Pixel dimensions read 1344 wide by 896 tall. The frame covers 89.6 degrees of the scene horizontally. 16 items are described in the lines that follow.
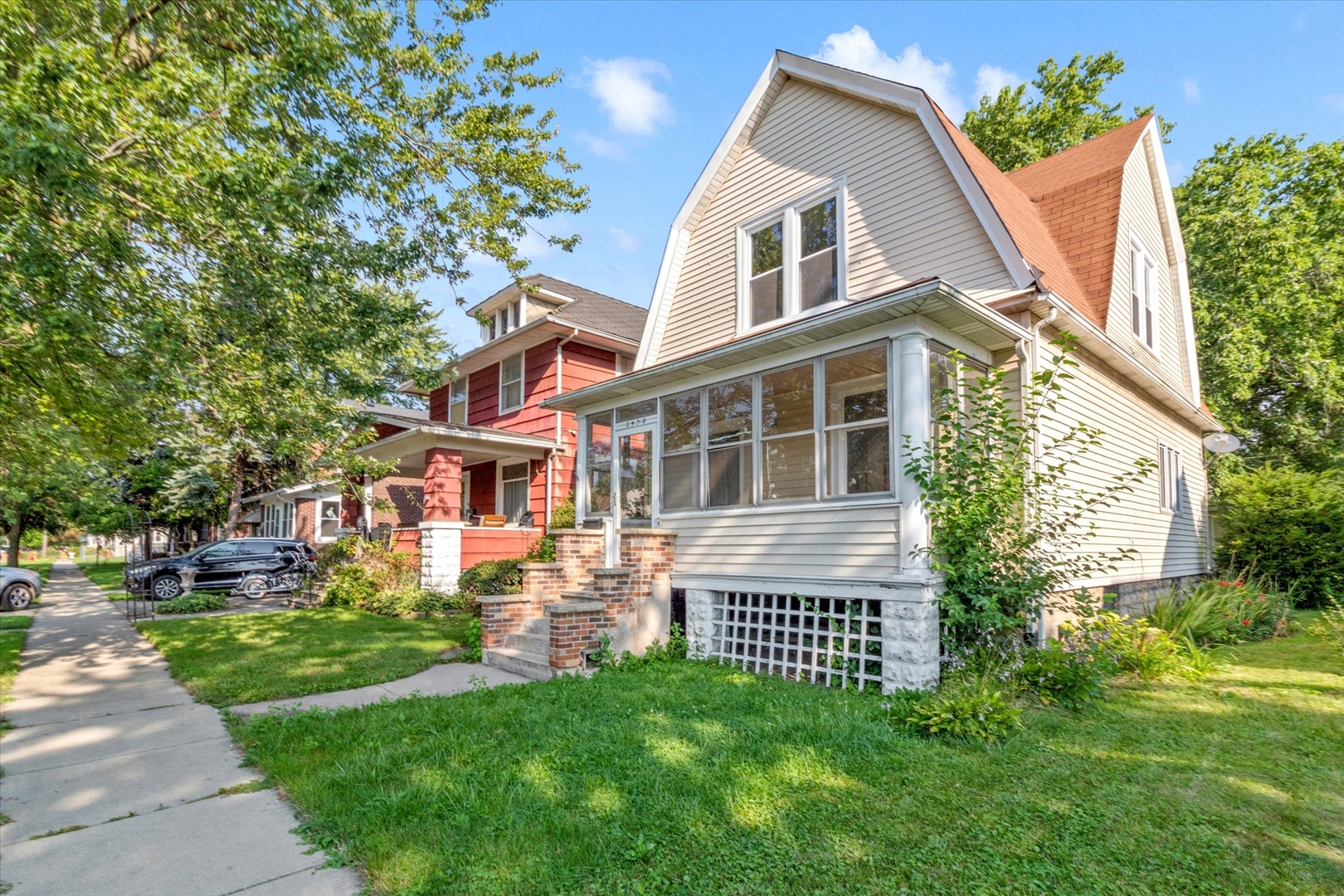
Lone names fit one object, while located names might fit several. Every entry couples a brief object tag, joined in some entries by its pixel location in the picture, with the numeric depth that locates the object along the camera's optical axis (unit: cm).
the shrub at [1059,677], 580
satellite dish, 1284
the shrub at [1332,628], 788
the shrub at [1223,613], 831
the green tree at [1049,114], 1967
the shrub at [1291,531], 1344
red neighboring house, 1297
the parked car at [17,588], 1487
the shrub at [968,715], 480
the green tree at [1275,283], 1770
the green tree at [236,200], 511
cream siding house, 654
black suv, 1540
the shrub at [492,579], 1160
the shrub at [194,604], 1350
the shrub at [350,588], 1311
